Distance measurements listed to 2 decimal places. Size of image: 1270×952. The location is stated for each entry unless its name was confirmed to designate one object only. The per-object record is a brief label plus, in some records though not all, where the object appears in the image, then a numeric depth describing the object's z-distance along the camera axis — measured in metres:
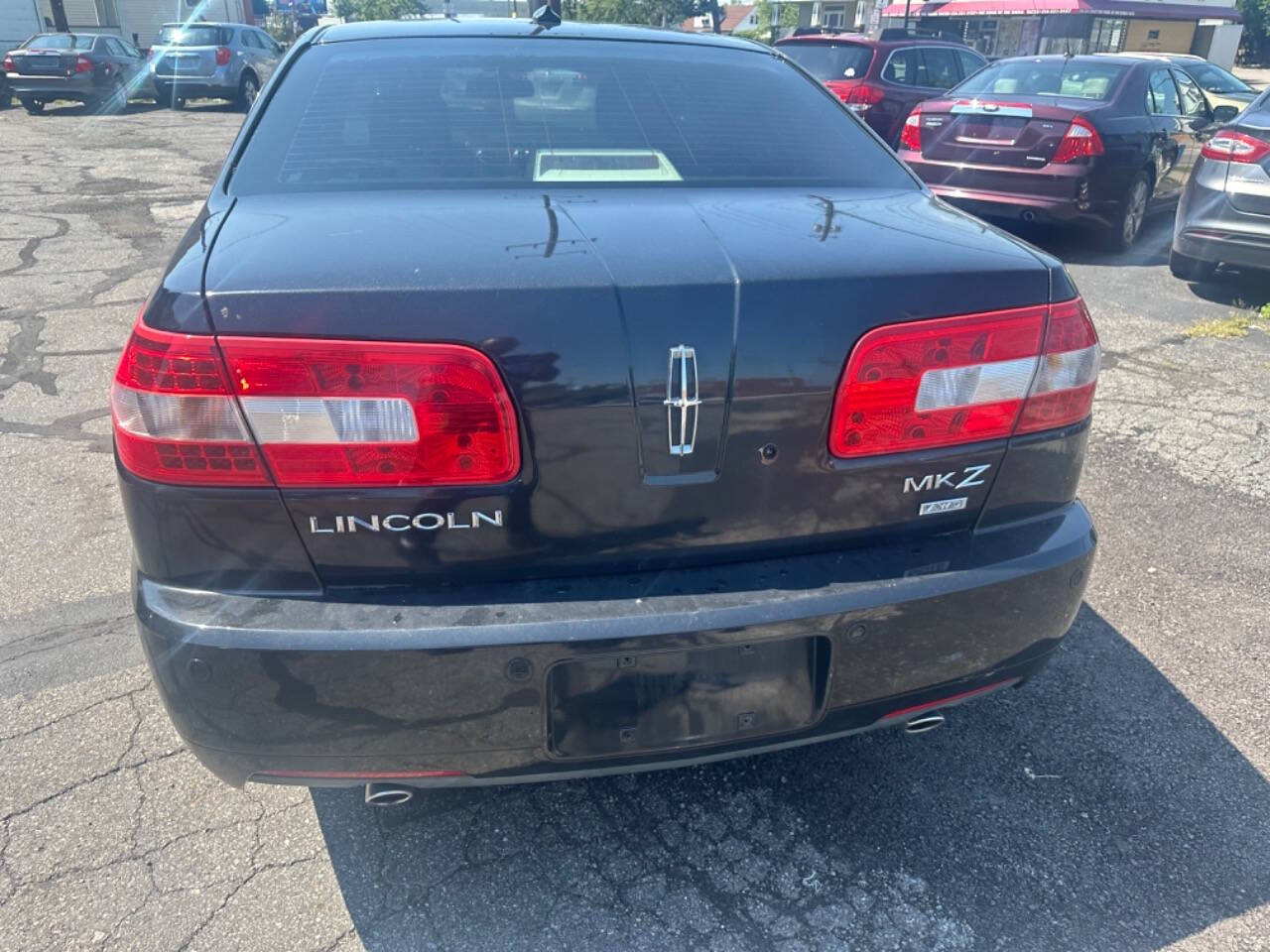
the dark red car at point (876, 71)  10.78
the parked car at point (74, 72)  18.58
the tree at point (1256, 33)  47.97
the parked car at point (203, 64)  19.55
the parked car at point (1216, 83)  9.30
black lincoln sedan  1.66
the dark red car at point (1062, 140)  7.21
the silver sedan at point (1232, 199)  6.05
